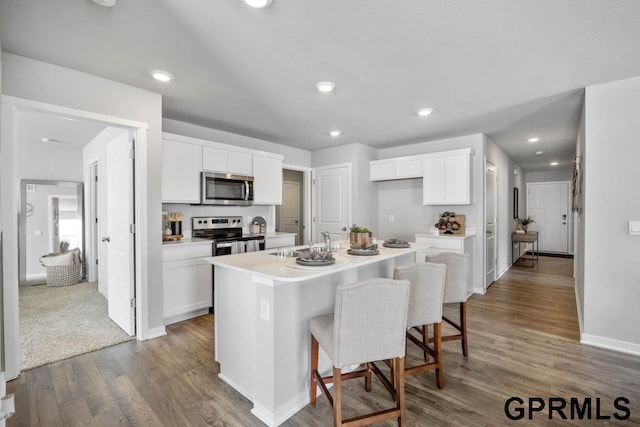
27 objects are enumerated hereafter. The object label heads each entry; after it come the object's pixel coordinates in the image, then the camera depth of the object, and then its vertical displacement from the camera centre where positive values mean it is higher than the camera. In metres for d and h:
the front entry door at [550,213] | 8.34 -0.13
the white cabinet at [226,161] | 3.91 +0.69
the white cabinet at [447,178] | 4.43 +0.48
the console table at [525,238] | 6.78 -0.68
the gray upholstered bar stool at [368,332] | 1.61 -0.69
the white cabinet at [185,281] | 3.30 -0.82
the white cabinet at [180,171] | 3.53 +0.48
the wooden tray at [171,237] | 3.65 -0.33
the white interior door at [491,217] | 4.90 -0.14
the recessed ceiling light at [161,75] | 2.58 +1.20
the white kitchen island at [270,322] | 1.81 -0.75
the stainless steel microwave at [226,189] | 3.90 +0.30
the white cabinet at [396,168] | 4.94 +0.72
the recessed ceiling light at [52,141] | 4.83 +1.18
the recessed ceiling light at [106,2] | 1.70 +1.20
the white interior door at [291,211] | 6.79 -0.02
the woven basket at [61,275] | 4.91 -1.06
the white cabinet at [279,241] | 4.42 -0.48
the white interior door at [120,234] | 3.03 -0.25
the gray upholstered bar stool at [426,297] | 2.13 -0.64
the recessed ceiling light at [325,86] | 2.80 +1.19
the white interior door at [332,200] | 5.36 +0.19
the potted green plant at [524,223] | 7.43 -0.36
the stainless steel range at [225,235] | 3.75 -0.35
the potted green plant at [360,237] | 2.57 -0.24
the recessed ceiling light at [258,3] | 1.68 +1.19
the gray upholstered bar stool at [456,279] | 2.62 -0.62
